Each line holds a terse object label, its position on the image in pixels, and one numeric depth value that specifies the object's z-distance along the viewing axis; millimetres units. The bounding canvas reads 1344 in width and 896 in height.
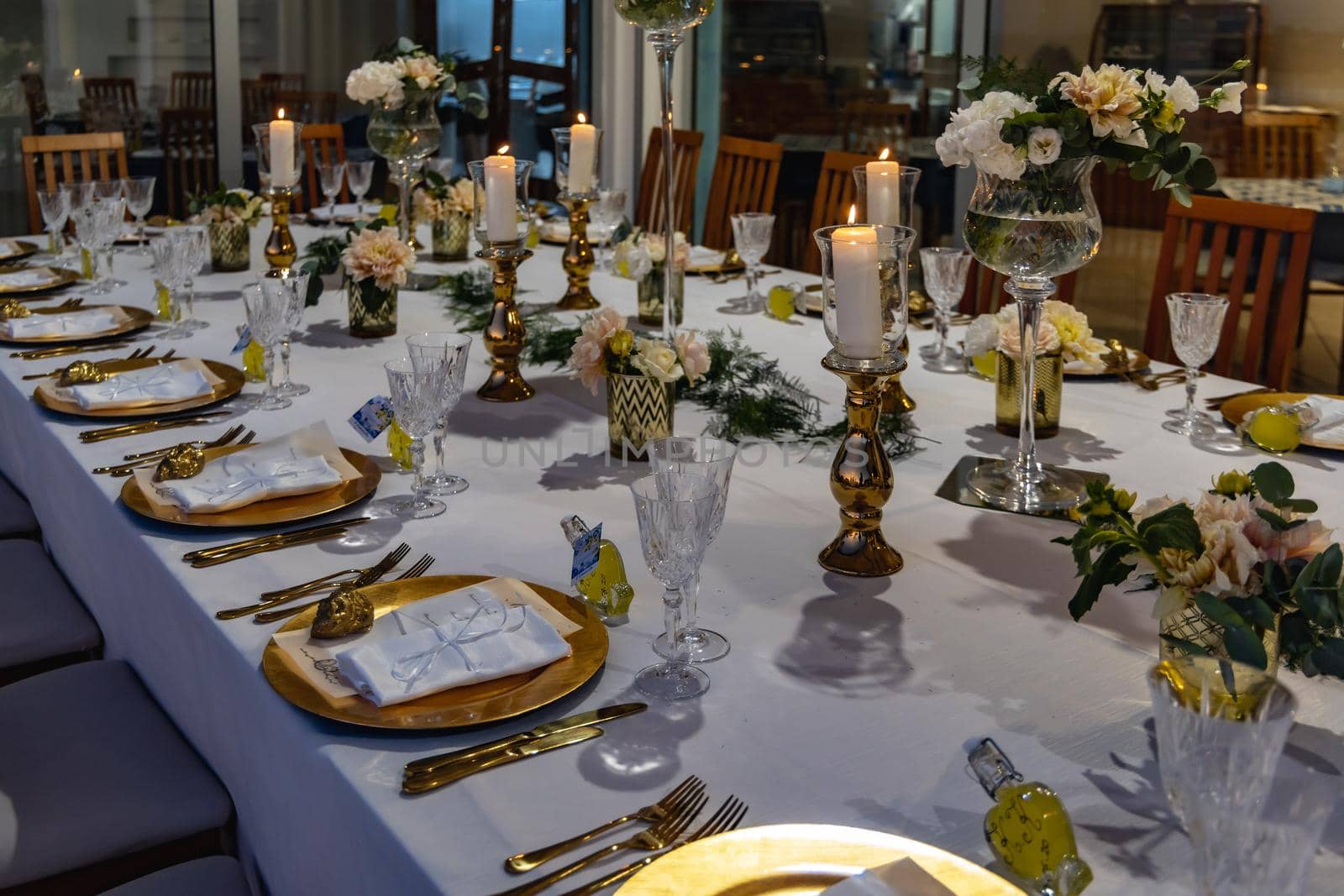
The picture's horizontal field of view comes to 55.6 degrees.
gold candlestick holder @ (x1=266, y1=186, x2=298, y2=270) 2799
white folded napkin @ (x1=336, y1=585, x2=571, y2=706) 1071
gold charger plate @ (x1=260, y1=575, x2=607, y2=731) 1028
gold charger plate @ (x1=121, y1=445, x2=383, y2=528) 1458
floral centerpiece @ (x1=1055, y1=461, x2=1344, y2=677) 946
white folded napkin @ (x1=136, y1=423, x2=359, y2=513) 1500
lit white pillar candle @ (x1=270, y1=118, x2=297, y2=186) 2770
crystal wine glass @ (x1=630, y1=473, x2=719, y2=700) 1071
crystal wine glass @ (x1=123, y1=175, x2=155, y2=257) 2994
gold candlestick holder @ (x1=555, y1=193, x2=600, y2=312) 2643
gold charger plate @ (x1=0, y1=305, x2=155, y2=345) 2279
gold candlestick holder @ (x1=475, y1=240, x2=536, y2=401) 2025
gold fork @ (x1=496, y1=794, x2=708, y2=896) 848
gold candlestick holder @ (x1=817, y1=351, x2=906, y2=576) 1334
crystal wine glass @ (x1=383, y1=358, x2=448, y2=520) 1480
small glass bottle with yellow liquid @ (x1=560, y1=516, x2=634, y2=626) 1225
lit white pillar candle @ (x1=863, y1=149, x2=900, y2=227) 1772
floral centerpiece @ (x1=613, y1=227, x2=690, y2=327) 2428
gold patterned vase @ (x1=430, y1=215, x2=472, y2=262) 3137
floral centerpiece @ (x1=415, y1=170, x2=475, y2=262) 3113
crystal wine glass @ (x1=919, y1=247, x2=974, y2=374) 2141
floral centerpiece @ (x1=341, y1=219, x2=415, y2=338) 2277
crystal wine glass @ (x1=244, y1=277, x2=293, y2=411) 1824
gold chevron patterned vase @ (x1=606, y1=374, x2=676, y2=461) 1695
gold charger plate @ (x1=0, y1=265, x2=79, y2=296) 2664
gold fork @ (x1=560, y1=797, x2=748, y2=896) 859
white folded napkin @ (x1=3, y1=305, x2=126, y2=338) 2314
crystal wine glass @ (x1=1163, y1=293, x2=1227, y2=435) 1781
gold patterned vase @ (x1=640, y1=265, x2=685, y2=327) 2484
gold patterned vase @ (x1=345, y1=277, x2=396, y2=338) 2354
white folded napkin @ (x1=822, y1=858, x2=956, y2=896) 806
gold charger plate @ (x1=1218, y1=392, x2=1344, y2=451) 1876
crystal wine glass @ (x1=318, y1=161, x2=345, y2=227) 3459
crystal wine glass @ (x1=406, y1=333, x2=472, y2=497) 1513
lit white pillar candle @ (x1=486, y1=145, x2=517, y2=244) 2002
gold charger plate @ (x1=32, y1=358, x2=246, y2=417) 1867
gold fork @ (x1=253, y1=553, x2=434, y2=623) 1234
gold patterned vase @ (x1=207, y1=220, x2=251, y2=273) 2986
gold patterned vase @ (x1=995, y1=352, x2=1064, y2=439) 1803
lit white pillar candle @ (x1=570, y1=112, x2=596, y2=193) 2553
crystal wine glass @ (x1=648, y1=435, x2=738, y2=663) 1112
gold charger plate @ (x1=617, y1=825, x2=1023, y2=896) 827
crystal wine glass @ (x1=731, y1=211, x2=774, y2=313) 2551
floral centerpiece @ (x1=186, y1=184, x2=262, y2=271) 2980
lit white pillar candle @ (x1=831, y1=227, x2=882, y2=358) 1308
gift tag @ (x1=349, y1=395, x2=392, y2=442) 1628
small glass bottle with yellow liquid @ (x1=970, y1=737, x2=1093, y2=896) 823
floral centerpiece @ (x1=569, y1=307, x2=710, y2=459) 1671
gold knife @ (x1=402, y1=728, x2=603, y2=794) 957
